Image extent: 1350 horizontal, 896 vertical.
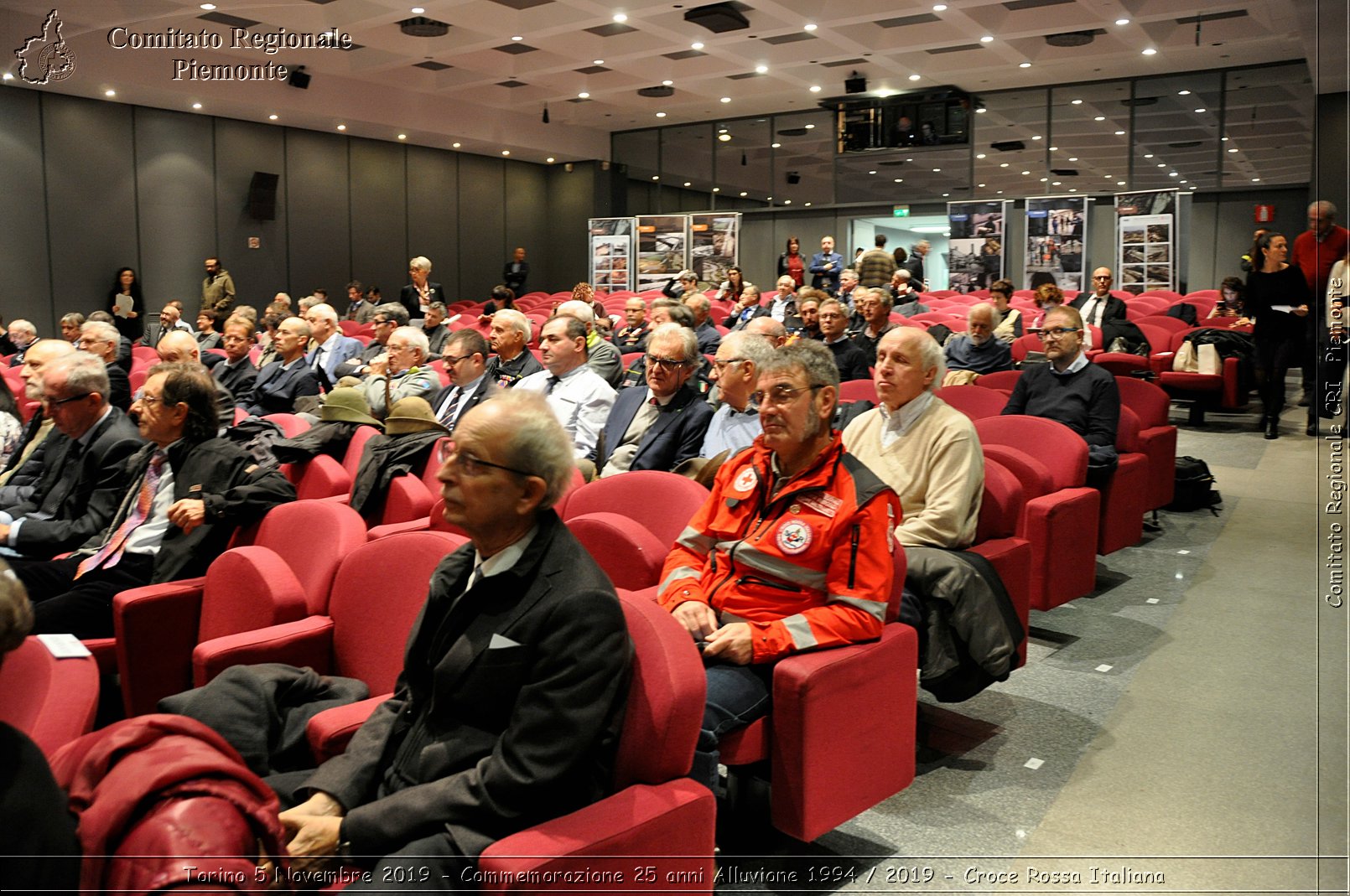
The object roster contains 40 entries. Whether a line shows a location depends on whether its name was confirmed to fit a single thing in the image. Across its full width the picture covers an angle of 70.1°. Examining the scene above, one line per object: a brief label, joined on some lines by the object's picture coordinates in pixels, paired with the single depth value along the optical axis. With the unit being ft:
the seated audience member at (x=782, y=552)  7.54
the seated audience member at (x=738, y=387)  12.28
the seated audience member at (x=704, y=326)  24.75
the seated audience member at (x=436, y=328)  27.68
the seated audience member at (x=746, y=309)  32.24
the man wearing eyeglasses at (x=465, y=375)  16.15
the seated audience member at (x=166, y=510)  10.05
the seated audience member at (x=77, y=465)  11.32
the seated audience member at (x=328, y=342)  23.97
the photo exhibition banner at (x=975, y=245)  46.06
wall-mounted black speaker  49.85
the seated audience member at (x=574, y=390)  15.42
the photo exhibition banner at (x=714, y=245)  53.57
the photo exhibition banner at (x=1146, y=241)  41.73
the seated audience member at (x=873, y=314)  21.13
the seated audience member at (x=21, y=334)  32.76
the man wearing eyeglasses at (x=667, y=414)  13.44
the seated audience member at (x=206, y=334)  31.09
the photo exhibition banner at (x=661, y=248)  55.77
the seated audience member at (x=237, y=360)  22.13
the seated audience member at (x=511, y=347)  17.52
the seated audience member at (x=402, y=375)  17.25
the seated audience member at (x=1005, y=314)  29.68
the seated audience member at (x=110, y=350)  18.34
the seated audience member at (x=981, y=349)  23.00
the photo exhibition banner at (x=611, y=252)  58.23
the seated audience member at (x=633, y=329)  28.63
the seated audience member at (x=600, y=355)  19.29
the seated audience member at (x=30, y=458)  13.51
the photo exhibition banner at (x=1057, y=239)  44.04
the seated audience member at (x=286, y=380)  21.06
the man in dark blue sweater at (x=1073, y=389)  15.40
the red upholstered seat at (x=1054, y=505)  12.08
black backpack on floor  19.74
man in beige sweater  9.98
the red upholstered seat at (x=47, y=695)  5.63
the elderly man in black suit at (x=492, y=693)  5.17
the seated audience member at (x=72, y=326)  32.07
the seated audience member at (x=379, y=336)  22.35
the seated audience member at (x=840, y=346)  19.76
